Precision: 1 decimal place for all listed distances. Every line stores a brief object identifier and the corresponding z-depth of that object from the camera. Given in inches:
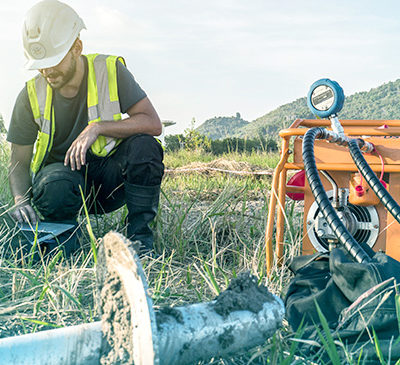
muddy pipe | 38.9
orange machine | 81.5
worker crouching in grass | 101.2
